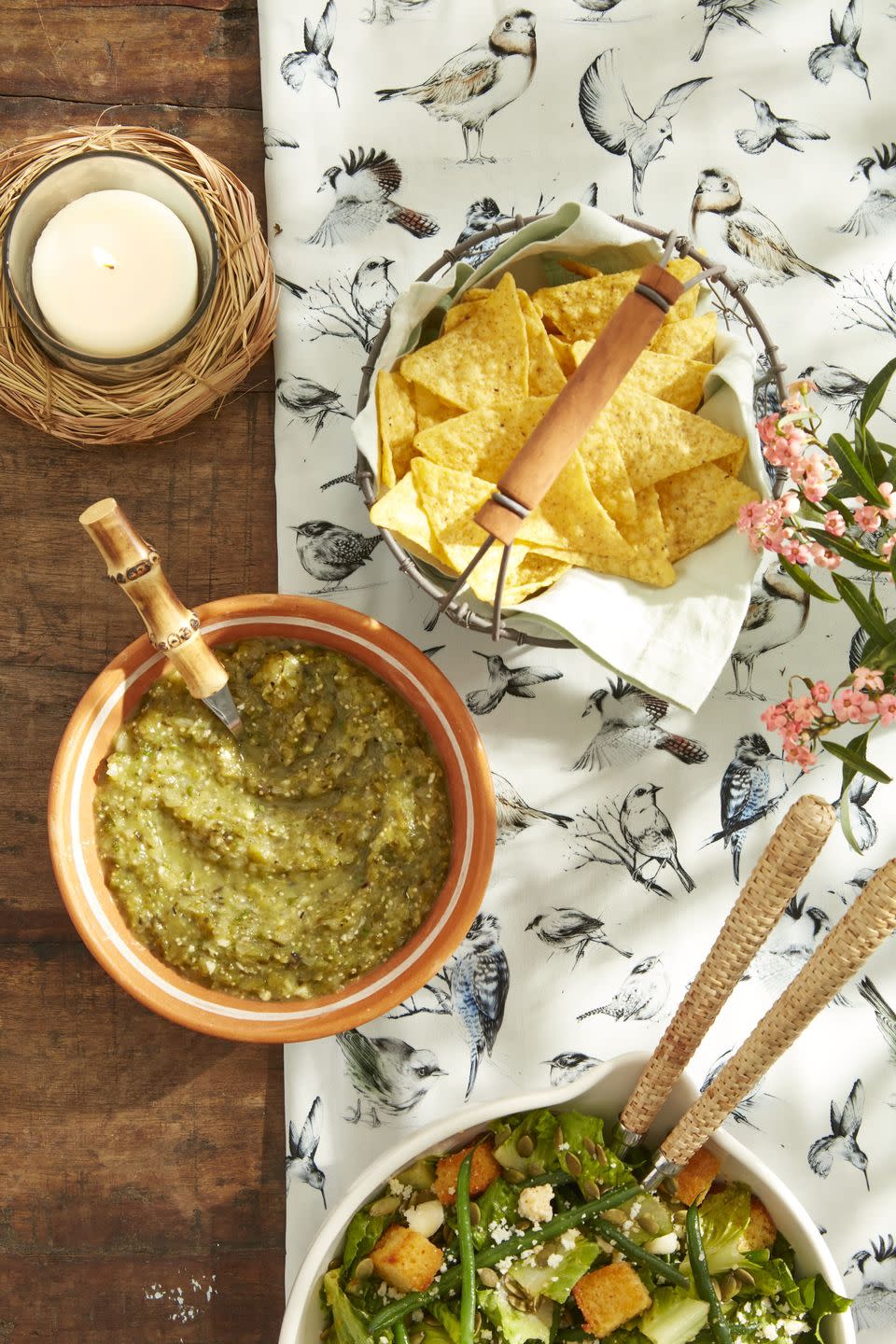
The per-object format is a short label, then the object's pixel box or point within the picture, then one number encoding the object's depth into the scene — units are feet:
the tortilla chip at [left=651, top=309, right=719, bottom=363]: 3.13
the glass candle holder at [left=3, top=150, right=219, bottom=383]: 3.17
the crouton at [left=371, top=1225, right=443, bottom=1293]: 3.08
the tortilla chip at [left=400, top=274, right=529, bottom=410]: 3.10
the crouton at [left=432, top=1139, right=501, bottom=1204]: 3.16
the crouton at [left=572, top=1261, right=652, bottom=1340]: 3.06
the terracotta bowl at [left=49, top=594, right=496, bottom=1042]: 3.08
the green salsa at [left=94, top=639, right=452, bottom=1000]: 3.10
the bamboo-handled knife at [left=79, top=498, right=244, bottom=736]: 2.87
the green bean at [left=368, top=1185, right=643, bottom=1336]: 3.08
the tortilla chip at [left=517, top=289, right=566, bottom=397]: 3.11
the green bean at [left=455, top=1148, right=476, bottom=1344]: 3.04
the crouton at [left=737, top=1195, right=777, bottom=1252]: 3.15
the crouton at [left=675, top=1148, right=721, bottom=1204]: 3.15
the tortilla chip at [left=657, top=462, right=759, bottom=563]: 3.09
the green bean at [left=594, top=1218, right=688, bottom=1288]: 3.07
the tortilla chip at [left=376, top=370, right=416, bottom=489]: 3.09
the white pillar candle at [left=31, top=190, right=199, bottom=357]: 3.17
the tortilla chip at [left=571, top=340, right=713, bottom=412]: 3.11
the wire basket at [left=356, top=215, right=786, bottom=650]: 3.09
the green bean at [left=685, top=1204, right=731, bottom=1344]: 3.05
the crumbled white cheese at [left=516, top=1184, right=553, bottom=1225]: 3.09
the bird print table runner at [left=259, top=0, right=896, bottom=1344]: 3.33
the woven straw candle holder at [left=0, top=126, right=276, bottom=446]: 3.23
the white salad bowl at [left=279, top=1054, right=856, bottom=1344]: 3.07
